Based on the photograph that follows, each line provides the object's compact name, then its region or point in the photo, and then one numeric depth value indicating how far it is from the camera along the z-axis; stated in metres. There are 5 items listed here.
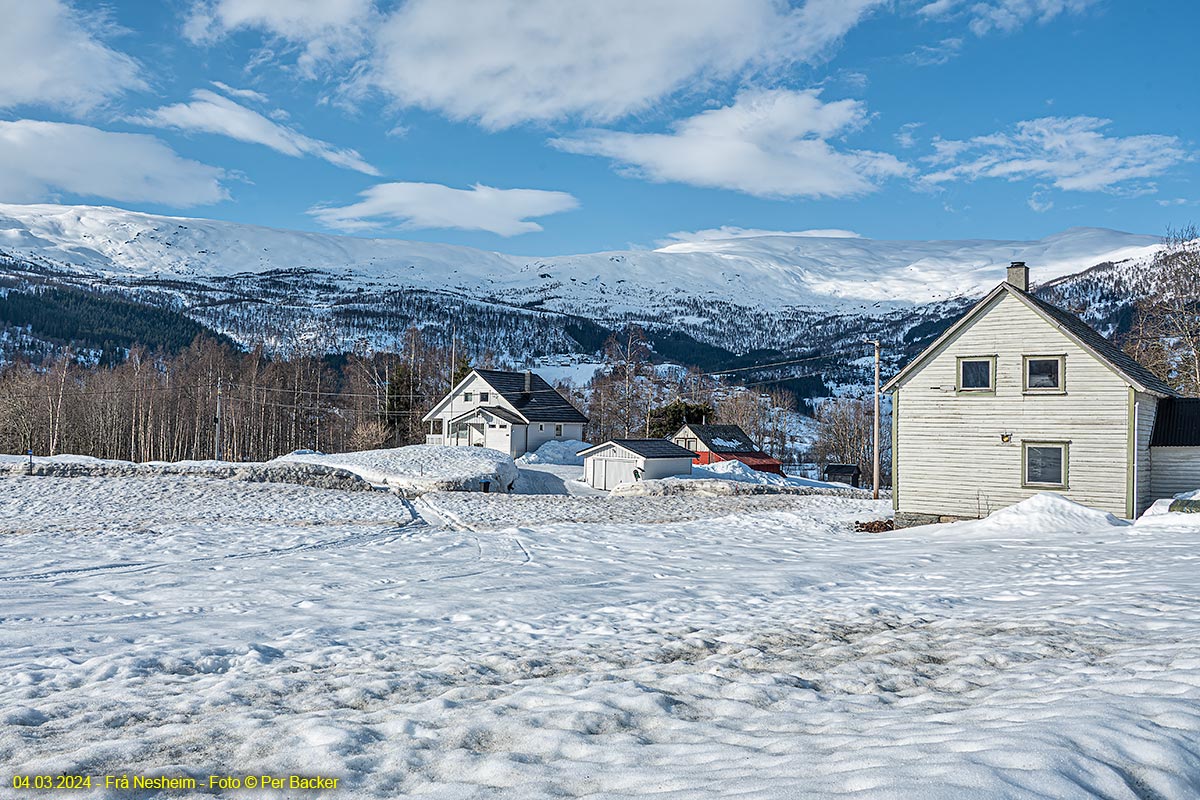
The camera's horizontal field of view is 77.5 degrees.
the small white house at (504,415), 57.28
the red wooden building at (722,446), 52.53
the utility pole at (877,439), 29.30
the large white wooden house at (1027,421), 20.84
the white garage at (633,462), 42.72
